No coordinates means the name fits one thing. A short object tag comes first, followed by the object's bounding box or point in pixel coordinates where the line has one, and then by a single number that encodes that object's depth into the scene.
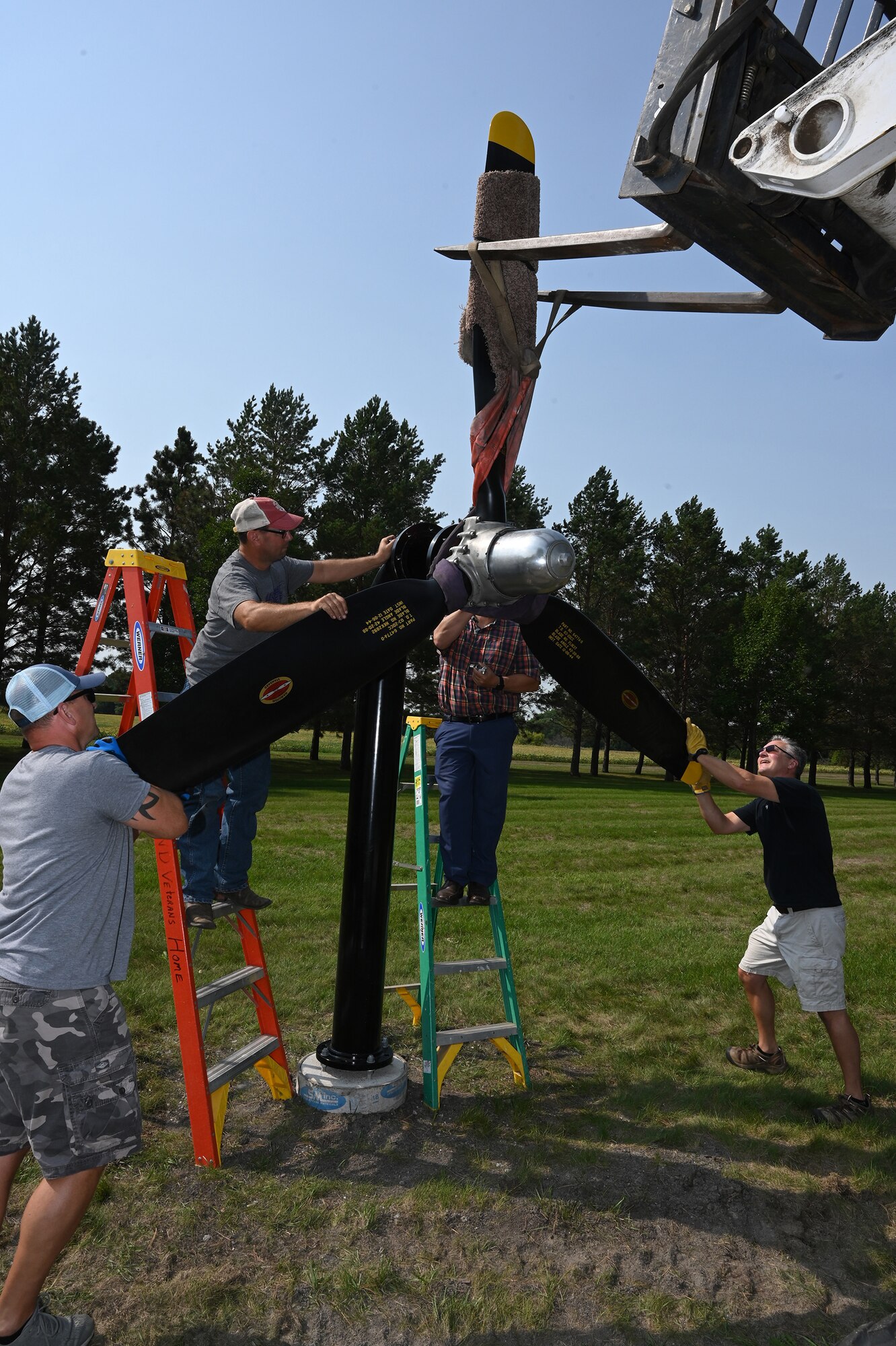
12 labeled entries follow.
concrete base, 4.88
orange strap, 4.74
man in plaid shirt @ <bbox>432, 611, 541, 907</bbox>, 5.69
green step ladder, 5.14
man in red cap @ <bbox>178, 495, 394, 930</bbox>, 4.84
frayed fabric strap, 4.34
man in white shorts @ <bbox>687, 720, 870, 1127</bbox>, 5.33
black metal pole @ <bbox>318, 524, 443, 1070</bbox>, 4.95
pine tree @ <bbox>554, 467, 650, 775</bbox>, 48.53
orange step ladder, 4.37
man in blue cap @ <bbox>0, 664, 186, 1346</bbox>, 3.05
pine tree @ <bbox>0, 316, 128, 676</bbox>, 31.73
